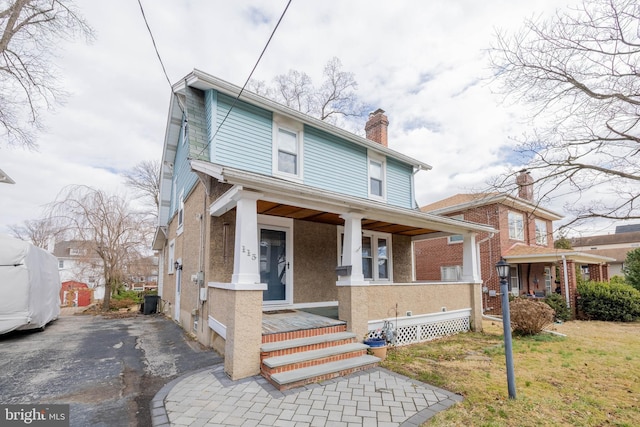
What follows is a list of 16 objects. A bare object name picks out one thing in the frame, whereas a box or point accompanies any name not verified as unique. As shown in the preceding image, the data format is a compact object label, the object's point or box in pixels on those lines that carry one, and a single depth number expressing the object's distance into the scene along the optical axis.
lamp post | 4.31
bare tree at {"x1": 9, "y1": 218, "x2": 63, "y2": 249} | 26.01
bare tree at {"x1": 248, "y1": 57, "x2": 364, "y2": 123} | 19.48
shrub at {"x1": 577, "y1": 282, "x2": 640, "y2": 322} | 13.47
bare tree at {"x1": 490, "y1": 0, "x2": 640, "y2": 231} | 4.74
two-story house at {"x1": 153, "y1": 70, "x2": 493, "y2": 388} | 5.22
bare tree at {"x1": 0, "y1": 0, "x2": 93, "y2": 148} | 8.24
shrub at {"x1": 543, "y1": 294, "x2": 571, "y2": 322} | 13.66
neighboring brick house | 14.60
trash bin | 15.04
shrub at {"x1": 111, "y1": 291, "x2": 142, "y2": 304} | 20.83
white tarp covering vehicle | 8.38
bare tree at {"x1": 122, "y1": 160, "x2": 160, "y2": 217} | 23.92
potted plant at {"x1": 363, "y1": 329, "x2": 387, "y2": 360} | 6.06
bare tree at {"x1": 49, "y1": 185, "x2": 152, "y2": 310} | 14.29
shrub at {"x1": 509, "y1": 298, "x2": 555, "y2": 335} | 8.86
